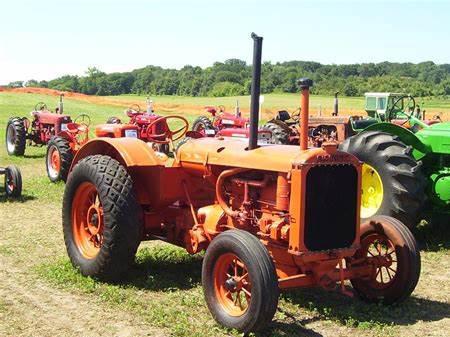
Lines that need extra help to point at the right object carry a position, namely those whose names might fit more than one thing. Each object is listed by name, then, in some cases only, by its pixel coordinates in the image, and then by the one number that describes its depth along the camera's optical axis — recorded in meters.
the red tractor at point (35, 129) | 15.65
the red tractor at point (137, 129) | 6.88
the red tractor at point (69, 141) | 11.63
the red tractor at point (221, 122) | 17.98
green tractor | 6.79
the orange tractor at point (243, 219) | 4.30
